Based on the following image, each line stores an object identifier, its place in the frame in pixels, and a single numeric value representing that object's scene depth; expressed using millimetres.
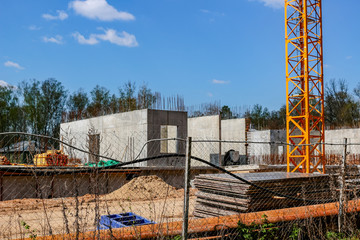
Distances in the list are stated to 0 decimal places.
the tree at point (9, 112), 36656
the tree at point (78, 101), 44306
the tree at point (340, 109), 44719
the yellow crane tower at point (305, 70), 17594
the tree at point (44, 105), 36625
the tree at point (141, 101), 23272
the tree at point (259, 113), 58844
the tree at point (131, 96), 33312
